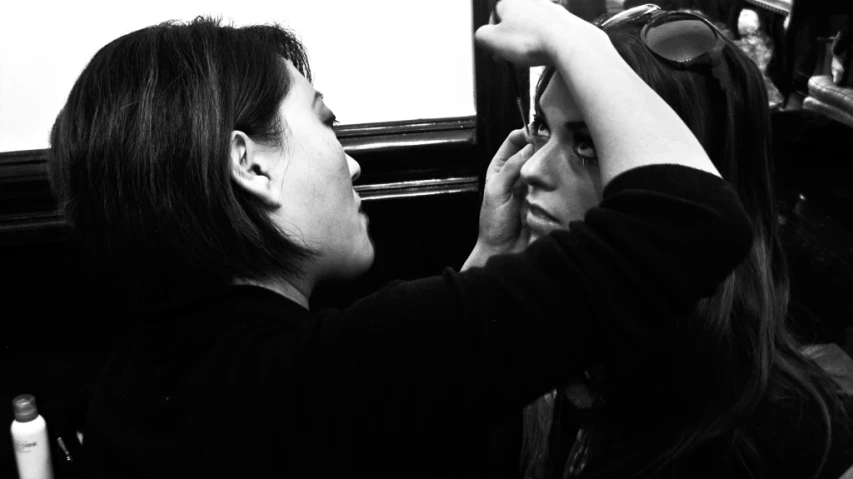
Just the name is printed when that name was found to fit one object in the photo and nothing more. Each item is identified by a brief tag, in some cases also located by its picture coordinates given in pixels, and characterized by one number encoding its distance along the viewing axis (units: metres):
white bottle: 1.82
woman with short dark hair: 0.81
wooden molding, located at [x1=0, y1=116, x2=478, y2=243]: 1.94
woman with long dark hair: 1.10
